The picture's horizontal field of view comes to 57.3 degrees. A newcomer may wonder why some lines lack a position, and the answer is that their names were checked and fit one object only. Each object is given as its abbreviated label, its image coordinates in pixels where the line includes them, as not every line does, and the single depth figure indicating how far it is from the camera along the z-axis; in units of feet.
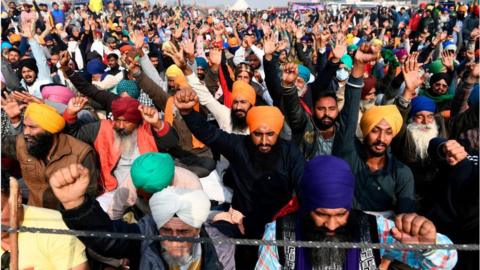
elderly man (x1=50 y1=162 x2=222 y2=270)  7.19
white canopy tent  157.07
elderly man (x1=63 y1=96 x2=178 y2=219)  12.82
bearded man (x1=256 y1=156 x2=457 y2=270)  6.83
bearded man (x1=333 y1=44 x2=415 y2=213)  10.42
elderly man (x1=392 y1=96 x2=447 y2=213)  12.96
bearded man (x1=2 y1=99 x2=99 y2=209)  11.53
